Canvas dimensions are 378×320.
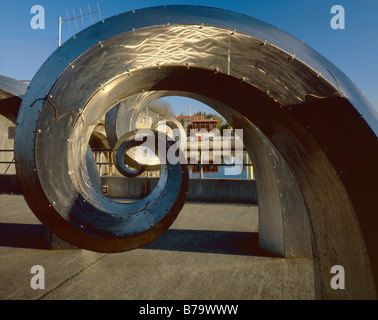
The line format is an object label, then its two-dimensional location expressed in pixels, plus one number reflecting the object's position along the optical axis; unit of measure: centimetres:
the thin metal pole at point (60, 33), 1981
